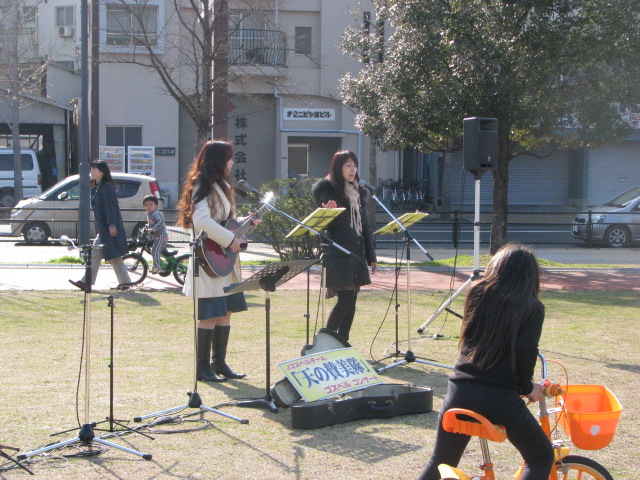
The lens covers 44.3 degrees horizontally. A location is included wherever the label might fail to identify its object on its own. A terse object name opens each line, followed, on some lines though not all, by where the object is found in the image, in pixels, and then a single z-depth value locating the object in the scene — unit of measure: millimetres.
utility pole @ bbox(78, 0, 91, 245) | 17375
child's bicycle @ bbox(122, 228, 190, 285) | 12984
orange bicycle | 3469
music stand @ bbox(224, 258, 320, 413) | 5766
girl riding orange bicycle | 3479
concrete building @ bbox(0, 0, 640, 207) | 29344
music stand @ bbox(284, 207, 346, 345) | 6445
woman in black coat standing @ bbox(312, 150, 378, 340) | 7105
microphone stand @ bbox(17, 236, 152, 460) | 4926
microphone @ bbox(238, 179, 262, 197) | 6264
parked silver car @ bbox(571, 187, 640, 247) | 21703
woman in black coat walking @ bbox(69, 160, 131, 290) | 11273
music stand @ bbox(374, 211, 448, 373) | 7539
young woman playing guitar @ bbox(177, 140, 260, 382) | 6355
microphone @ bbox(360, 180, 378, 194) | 7389
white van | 29484
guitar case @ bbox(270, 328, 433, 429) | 5648
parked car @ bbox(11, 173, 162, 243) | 20067
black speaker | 8477
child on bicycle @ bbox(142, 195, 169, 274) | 12844
